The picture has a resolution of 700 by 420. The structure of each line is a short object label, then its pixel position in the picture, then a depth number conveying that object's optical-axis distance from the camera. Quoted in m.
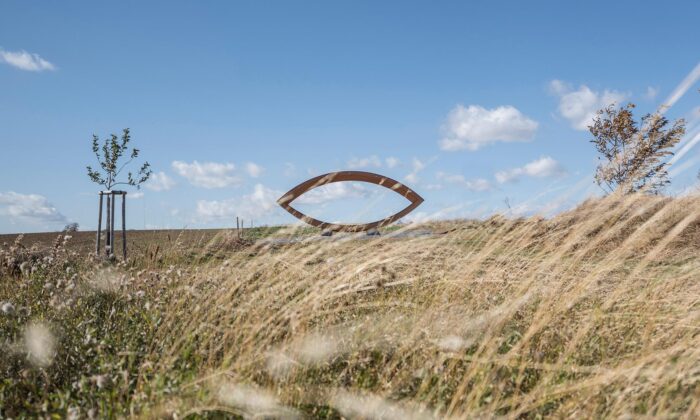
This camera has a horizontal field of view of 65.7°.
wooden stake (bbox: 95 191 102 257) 12.09
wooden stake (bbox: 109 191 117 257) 11.77
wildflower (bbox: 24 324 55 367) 3.40
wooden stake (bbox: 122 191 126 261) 11.91
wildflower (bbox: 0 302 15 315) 3.53
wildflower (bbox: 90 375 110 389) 2.70
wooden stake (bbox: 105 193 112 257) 11.89
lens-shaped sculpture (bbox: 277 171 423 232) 15.74
